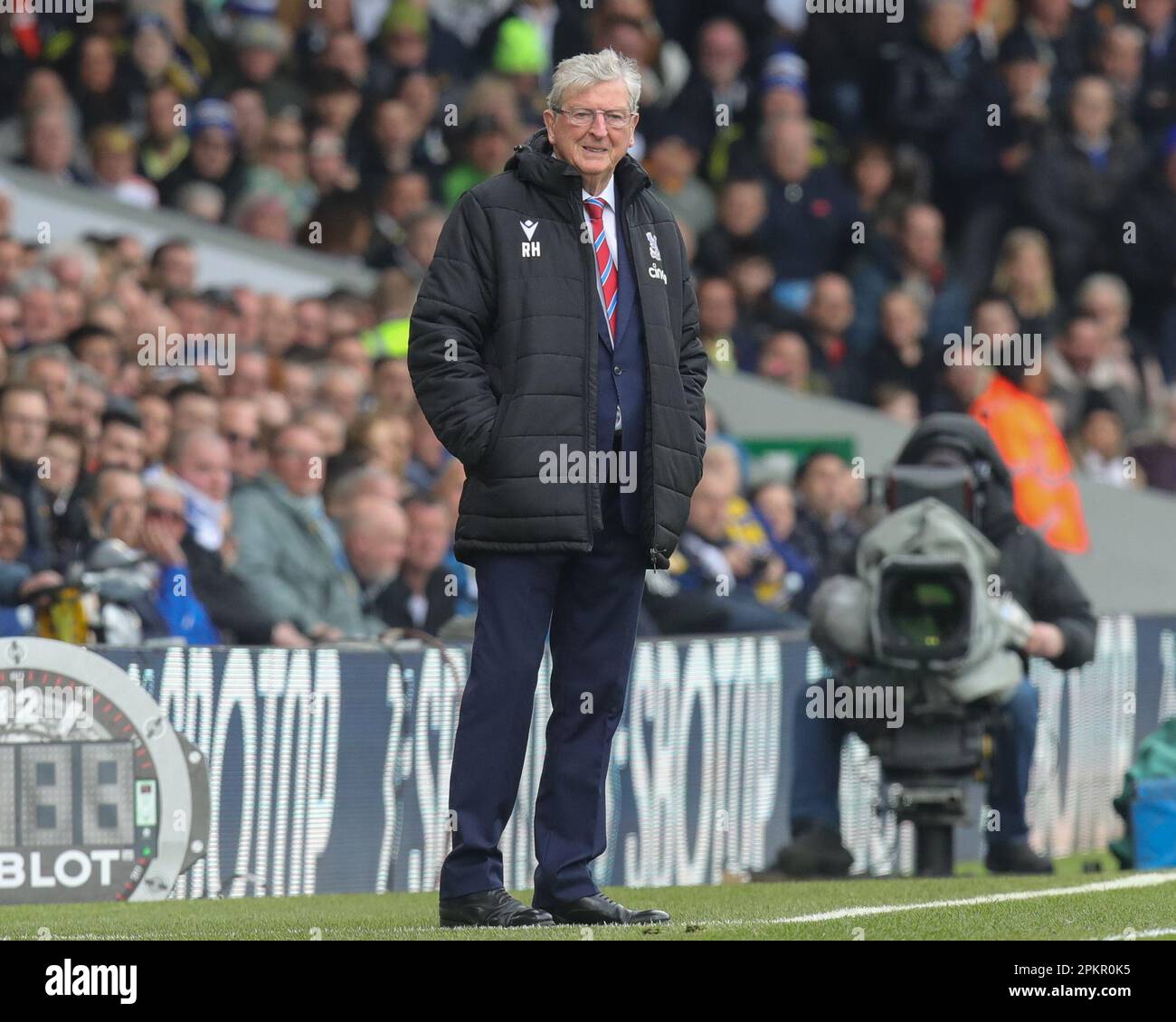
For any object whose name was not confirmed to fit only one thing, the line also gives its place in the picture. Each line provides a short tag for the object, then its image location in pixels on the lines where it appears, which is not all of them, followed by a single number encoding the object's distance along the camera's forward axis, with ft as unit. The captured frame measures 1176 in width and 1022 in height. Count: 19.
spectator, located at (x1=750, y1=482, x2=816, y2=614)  40.09
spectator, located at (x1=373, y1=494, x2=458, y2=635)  33.73
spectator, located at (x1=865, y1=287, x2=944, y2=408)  47.50
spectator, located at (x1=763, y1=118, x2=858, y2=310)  48.37
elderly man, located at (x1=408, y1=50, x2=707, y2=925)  19.08
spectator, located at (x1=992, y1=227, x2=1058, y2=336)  48.67
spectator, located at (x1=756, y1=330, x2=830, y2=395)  46.62
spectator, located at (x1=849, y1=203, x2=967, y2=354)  48.37
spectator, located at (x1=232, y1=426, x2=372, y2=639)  32.27
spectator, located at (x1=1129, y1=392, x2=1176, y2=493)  49.96
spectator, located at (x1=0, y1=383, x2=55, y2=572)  30.27
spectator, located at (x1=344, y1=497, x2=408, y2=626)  33.65
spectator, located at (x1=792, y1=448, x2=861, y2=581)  41.04
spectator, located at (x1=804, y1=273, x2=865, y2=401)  47.19
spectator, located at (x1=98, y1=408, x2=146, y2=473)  31.48
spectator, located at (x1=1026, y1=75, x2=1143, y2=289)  50.98
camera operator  28.45
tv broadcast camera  26.63
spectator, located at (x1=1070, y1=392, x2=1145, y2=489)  48.62
